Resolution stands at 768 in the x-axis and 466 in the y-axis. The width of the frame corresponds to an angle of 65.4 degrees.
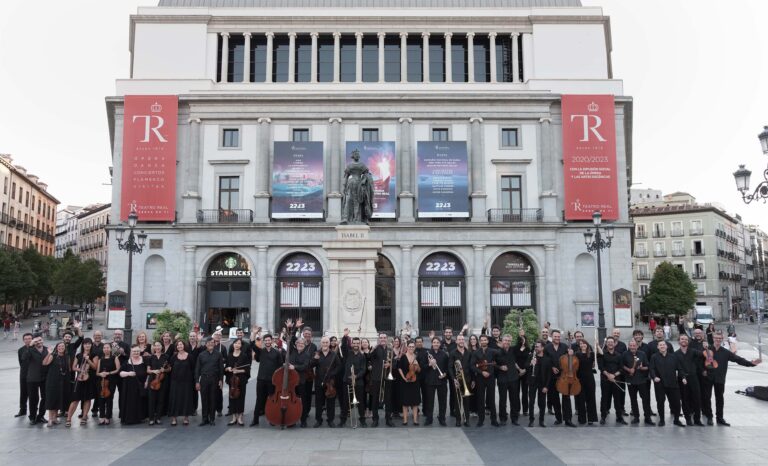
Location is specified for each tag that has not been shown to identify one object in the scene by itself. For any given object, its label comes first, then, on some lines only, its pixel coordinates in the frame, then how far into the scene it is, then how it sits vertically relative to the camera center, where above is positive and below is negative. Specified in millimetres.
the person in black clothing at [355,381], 11984 -1765
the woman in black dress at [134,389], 12055 -1929
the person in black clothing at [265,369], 12078 -1539
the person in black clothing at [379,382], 11977 -1817
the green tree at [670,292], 58062 +2
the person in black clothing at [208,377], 12023 -1689
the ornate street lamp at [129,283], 26062 +460
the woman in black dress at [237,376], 12047 -1681
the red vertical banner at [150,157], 37594 +8631
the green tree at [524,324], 25547 -1374
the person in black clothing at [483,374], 11906 -1638
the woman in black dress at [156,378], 12125 -1762
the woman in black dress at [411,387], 11977 -1896
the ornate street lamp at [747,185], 15995 +2895
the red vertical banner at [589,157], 37688 +8574
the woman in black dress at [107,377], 12227 -1706
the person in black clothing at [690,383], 12078 -1839
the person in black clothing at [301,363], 11875 -1397
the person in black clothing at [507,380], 12117 -1774
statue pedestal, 16828 +421
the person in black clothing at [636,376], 12188 -1705
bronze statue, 18266 +3045
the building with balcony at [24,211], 69062 +10630
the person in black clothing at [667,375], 12125 -1689
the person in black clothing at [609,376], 12242 -1706
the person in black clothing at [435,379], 12125 -1754
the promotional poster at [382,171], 37625 +7693
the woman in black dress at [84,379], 12250 -1763
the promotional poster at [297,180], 37688 +7122
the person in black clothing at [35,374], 12352 -1671
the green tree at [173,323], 27500 -1380
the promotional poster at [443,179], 37719 +7179
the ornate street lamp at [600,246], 26233 +2082
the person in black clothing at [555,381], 12031 -1821
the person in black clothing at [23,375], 12546 -1731
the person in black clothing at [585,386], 12109 -1899
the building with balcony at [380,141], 37531 +9504
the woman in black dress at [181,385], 11968 -1860
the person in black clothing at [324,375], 12023 -1657
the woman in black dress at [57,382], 12148 -1822
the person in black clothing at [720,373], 12062 -1674
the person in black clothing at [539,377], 12008 -1751
